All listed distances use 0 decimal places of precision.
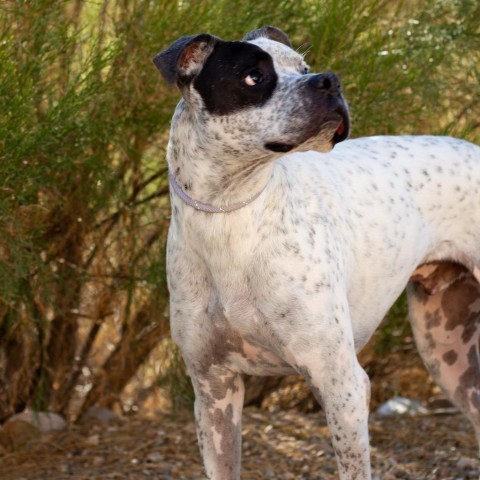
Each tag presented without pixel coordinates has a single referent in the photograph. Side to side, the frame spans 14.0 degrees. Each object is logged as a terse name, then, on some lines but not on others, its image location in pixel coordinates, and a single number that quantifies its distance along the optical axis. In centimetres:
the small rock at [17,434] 981
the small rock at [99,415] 1057
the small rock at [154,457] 954
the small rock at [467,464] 933
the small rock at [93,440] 993
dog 638
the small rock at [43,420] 992
